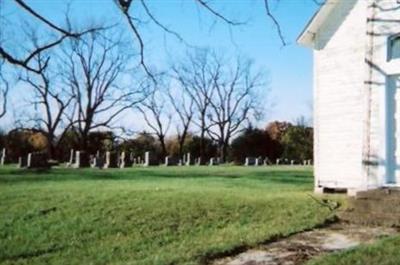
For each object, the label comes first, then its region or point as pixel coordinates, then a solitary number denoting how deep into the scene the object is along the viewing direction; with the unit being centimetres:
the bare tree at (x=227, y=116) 6562
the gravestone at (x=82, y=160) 3396
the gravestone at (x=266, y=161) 5083
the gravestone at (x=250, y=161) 4860
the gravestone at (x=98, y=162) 3400
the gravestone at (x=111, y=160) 3375
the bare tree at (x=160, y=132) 6169
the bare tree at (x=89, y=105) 4997
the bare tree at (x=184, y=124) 6294
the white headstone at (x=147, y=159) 3999
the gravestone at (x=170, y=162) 4266
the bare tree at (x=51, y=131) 5019
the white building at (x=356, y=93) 1188
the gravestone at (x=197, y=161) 5059
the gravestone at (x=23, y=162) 3113
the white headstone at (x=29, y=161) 2946
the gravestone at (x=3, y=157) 4236
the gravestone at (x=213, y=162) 4898
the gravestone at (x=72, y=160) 3641
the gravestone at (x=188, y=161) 4717
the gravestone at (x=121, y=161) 3490
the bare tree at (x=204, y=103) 6460
